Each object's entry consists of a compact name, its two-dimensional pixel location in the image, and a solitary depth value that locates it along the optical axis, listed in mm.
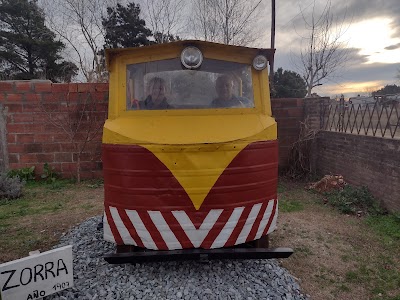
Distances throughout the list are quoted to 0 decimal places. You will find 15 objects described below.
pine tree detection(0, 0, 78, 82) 22281
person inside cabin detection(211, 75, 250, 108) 2887
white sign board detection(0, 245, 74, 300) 2424
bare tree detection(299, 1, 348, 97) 15449
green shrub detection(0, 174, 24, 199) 5973
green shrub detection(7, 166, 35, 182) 7075
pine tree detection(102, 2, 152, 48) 20156
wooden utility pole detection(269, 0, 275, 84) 13749
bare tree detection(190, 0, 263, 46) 15539
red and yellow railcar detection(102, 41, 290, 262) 2518
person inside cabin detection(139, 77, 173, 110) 2828
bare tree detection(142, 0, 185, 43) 17562
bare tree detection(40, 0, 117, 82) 17748
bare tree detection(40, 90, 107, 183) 7066
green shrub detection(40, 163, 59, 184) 7136
